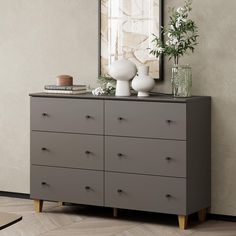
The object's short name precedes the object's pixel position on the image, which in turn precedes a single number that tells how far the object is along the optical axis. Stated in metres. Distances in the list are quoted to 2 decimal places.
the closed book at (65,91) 6.21
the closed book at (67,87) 6.21
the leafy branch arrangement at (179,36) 5.84
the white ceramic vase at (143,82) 5.94
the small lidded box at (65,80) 6.32
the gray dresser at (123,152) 5.73
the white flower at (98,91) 6.09
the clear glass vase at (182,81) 5.87
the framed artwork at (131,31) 6.11
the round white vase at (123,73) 6.00
